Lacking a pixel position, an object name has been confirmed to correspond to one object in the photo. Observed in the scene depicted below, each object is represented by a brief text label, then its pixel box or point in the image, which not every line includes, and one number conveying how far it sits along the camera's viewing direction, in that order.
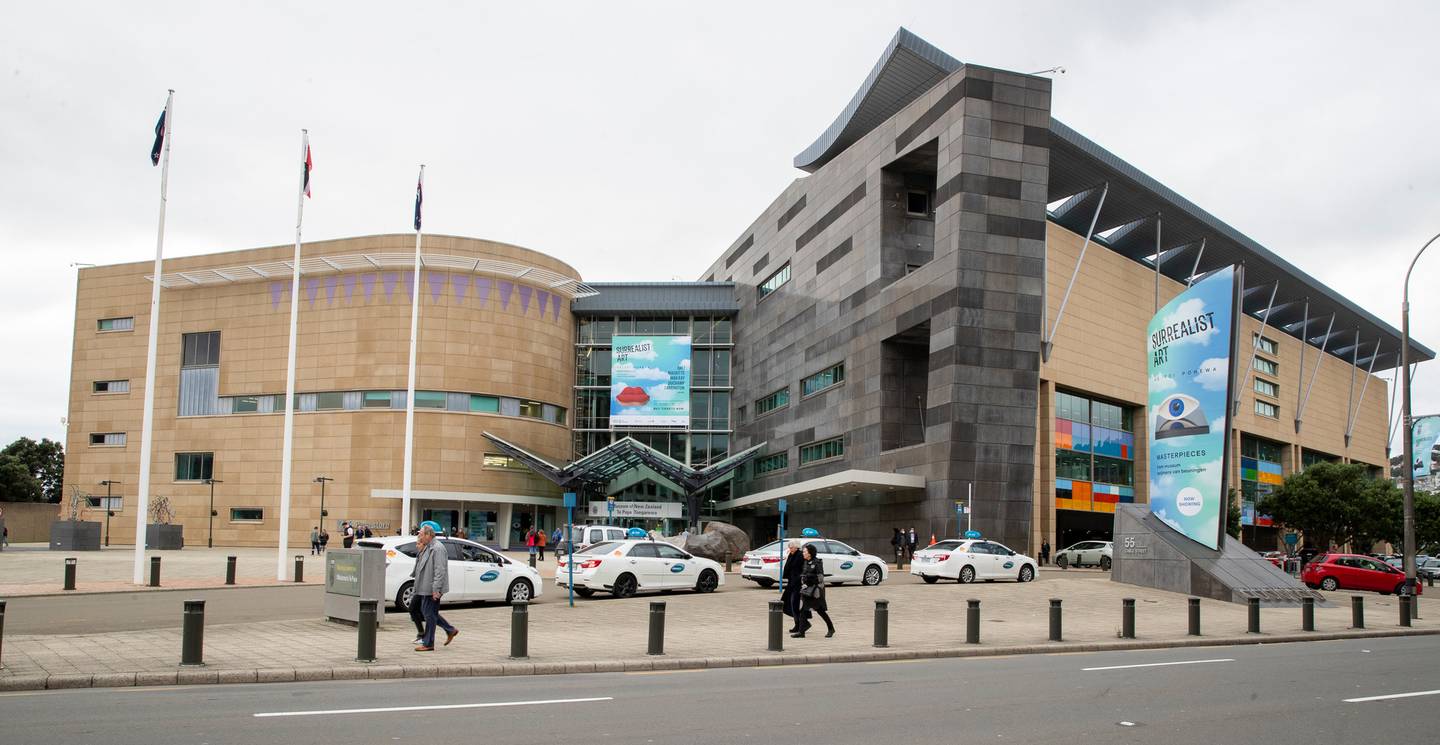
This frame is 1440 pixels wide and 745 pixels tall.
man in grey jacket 14.57
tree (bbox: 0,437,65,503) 89.12
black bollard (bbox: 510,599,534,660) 14.27
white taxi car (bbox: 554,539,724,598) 24.38
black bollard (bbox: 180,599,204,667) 12.44
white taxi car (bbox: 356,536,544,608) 20.33
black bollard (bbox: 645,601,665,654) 15.05
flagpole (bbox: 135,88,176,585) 27.14
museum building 48.03
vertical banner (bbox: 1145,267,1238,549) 26.80
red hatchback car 35.59
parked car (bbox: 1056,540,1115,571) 45.00
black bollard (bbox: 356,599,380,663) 13.30
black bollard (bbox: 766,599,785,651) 15.77
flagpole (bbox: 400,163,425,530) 36.22
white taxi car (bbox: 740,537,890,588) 28.22
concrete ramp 27.05
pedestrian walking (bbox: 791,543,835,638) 17.83
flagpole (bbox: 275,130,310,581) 31.44
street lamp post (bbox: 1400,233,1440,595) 26.44
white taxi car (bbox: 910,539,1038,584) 30.39
